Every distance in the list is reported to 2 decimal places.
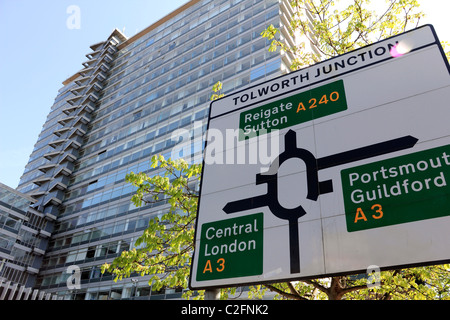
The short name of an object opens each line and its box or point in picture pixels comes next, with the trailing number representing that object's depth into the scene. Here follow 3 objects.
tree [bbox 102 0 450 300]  7.16
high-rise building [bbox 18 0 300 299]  42.16
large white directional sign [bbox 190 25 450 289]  2.71
